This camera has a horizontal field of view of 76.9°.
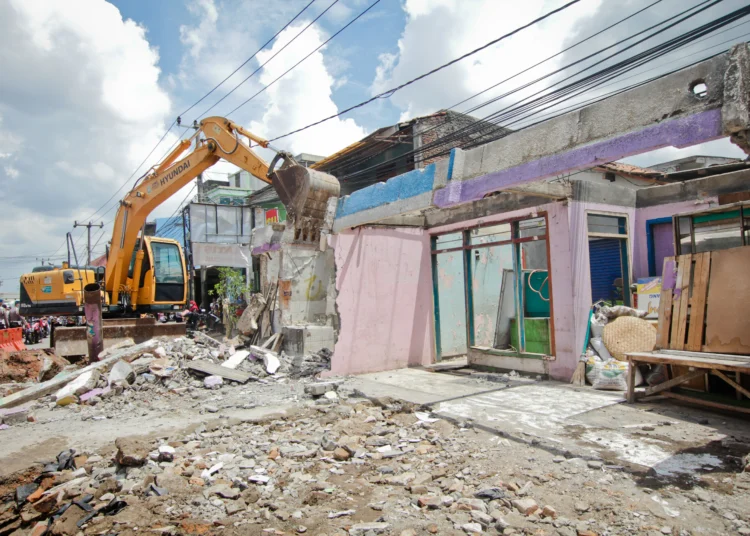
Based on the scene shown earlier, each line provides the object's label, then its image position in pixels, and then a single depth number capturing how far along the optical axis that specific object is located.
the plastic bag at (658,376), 6.47
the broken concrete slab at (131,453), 4.27
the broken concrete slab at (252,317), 10.23
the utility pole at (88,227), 26.56
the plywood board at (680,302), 6.08
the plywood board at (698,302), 5.89
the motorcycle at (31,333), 18.94
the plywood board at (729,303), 5.52
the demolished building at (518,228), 4.27
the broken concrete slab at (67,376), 7.09
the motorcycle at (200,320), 16.30
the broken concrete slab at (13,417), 6.31
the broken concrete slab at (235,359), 8.51
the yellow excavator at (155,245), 8.71
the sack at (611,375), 6.70
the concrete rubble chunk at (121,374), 7.57
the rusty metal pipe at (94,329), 8.95
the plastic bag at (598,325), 7.28
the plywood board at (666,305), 6.25
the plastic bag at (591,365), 6.94
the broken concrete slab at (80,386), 7.16
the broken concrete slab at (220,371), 7.95
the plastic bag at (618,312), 7.37
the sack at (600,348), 7.09
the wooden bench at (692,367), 5.03
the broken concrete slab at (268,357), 8.40
